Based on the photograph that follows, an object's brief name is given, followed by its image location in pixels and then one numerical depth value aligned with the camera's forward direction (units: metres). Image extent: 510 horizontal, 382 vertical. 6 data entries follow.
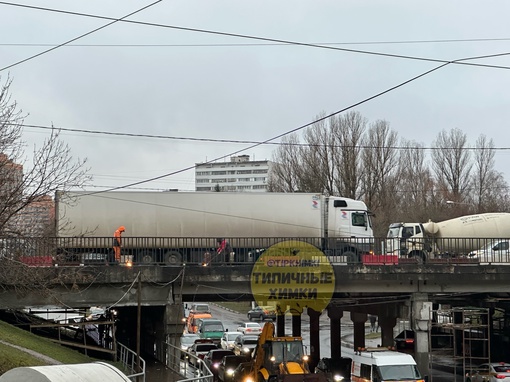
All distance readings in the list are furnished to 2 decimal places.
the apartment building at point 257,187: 191.71
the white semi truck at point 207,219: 39.50
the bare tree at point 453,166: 87.69
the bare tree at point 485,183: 88.00
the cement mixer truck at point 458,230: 45.68
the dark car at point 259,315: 74.17
